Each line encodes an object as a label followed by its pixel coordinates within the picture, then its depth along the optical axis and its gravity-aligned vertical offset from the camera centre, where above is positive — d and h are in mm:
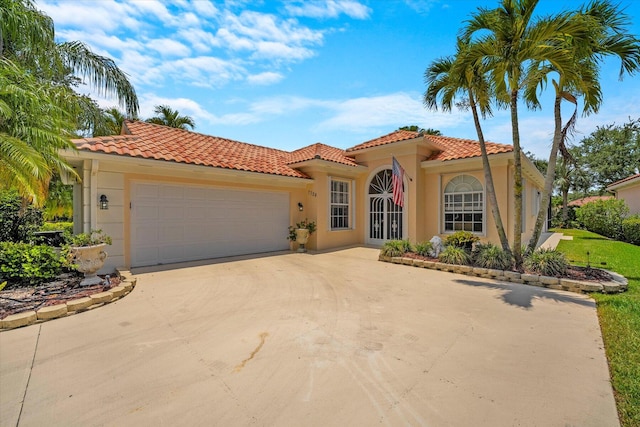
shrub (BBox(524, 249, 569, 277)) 7758 -1330
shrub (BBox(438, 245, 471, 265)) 9289 -1358
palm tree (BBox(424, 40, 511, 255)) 8352 +3945
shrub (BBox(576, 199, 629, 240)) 18734 -181
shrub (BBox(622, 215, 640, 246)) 16111 -856
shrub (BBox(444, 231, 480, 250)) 10086 -901
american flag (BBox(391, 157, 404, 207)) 11039 +1172
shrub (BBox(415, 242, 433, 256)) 10594 -1272
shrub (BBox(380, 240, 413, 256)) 10805 -1274
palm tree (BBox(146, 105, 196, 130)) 22812 +7569
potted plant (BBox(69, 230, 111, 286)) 6711 -954
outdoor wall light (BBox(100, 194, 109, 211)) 8594 +327
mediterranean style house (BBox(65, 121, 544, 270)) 9000 +846
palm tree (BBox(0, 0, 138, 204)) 5559 +2663
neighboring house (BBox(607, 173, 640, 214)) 19203 +1642
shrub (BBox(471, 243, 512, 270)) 8492 -1326
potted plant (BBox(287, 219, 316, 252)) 13078 -835
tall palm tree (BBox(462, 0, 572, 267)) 7027 +4297
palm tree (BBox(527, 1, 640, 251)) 6820 +3943
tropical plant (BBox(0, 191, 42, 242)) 10023 -282
